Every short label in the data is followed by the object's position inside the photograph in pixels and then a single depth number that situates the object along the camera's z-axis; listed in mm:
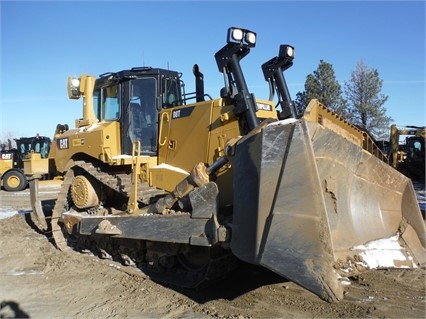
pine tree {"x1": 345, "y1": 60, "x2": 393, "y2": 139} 30859
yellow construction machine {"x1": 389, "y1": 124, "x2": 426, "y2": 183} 18516
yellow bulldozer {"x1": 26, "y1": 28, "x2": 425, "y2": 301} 3410
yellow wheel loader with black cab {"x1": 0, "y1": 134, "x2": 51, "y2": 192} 18484
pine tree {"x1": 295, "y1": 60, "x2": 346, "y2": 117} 28797
